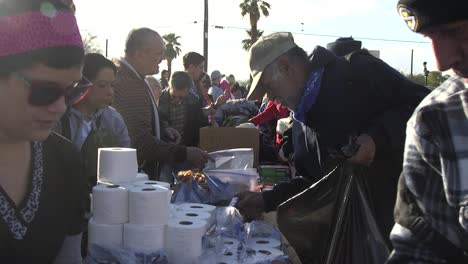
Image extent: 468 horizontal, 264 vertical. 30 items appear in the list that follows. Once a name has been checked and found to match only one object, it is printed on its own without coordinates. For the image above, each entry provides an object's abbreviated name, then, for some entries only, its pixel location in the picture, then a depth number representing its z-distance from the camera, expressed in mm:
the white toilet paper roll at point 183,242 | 1969
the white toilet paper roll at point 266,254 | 2146
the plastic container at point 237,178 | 3199
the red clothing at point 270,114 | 5621
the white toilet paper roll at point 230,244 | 2203
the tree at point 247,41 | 34653
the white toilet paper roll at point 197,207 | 2373
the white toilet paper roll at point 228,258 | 2076
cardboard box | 4535
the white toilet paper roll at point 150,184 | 2165
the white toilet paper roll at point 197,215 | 2186
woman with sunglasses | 1251
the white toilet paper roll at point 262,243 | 2332
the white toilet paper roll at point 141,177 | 2393
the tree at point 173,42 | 46406
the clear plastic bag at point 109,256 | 1889
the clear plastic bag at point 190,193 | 2848
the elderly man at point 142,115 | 3436
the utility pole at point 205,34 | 22939
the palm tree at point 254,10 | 34406
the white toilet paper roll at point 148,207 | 1968
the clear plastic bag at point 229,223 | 2361
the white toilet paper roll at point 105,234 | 1973
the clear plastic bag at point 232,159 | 3594
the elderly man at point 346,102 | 2180
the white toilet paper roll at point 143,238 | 1949
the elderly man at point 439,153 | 1102
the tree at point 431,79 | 31367
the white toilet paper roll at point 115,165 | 2217
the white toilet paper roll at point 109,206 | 2000
